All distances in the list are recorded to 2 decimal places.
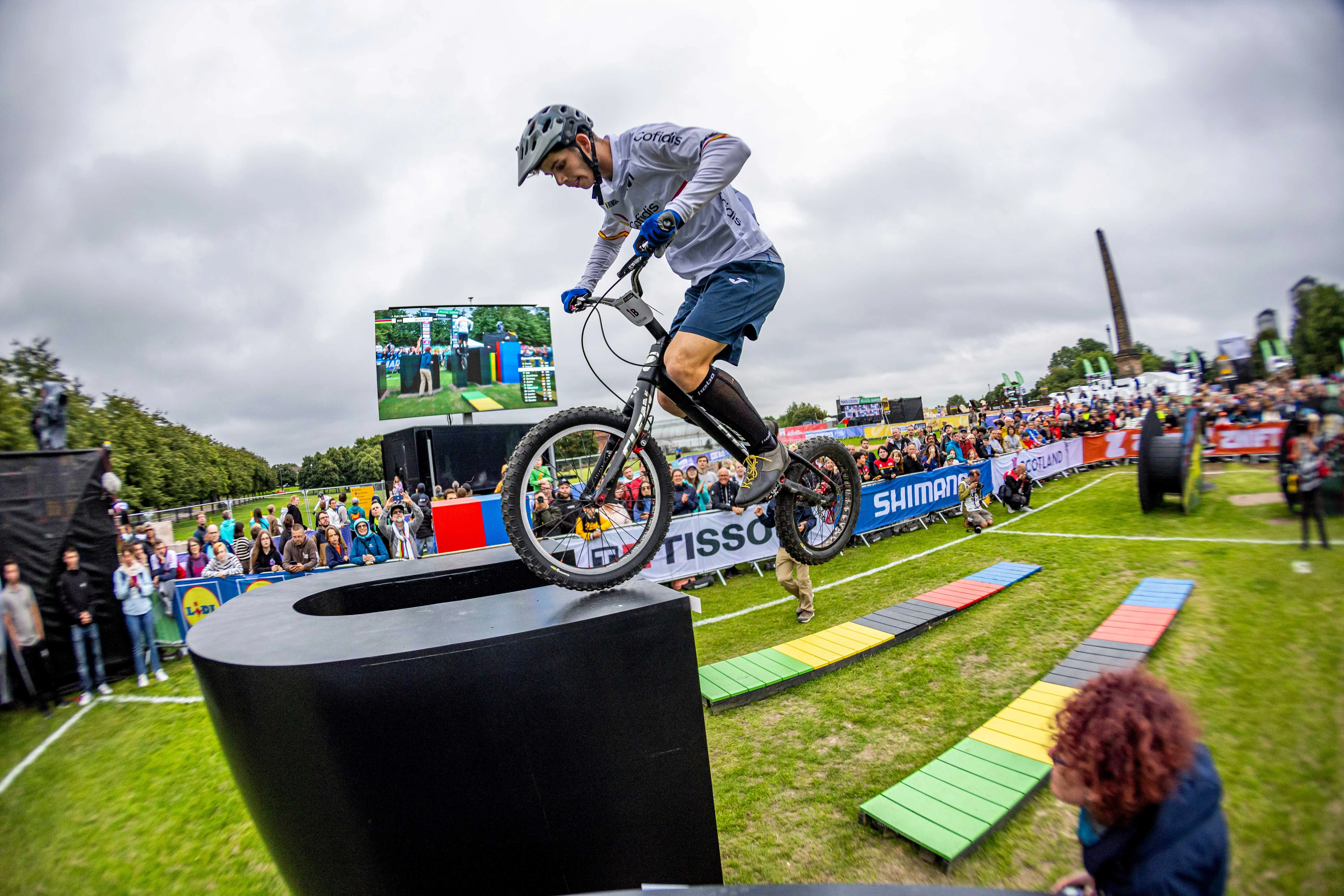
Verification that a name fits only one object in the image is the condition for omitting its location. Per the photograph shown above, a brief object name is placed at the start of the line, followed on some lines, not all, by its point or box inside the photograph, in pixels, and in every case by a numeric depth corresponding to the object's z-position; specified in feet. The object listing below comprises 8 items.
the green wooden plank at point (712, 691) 18.01
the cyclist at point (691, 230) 9.46
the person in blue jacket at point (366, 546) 37.81
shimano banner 40.32
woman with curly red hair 5.49
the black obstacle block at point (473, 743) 7.22
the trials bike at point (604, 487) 9.06
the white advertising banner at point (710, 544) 33.73
